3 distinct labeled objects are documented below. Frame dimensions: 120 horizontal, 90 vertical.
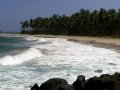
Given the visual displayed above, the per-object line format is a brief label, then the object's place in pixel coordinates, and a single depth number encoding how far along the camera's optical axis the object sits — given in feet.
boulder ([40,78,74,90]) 40.65
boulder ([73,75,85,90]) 43.47
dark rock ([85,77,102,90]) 42.88
